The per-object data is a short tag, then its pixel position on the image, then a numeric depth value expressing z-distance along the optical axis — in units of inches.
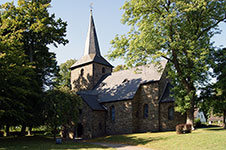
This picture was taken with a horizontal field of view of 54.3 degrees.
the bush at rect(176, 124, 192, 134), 891.3
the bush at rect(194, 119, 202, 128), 1291.8
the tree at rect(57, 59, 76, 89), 2194.9
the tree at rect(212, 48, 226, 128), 927.0
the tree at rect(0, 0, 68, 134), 791.1
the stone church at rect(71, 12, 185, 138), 1138.0
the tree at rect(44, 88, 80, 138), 910.4
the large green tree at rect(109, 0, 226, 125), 890.1
